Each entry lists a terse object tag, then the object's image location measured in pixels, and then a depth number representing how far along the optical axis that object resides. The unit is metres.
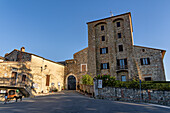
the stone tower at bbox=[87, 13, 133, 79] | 25.03
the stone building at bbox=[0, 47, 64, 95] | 19.70
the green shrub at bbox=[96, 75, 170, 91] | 15.47
